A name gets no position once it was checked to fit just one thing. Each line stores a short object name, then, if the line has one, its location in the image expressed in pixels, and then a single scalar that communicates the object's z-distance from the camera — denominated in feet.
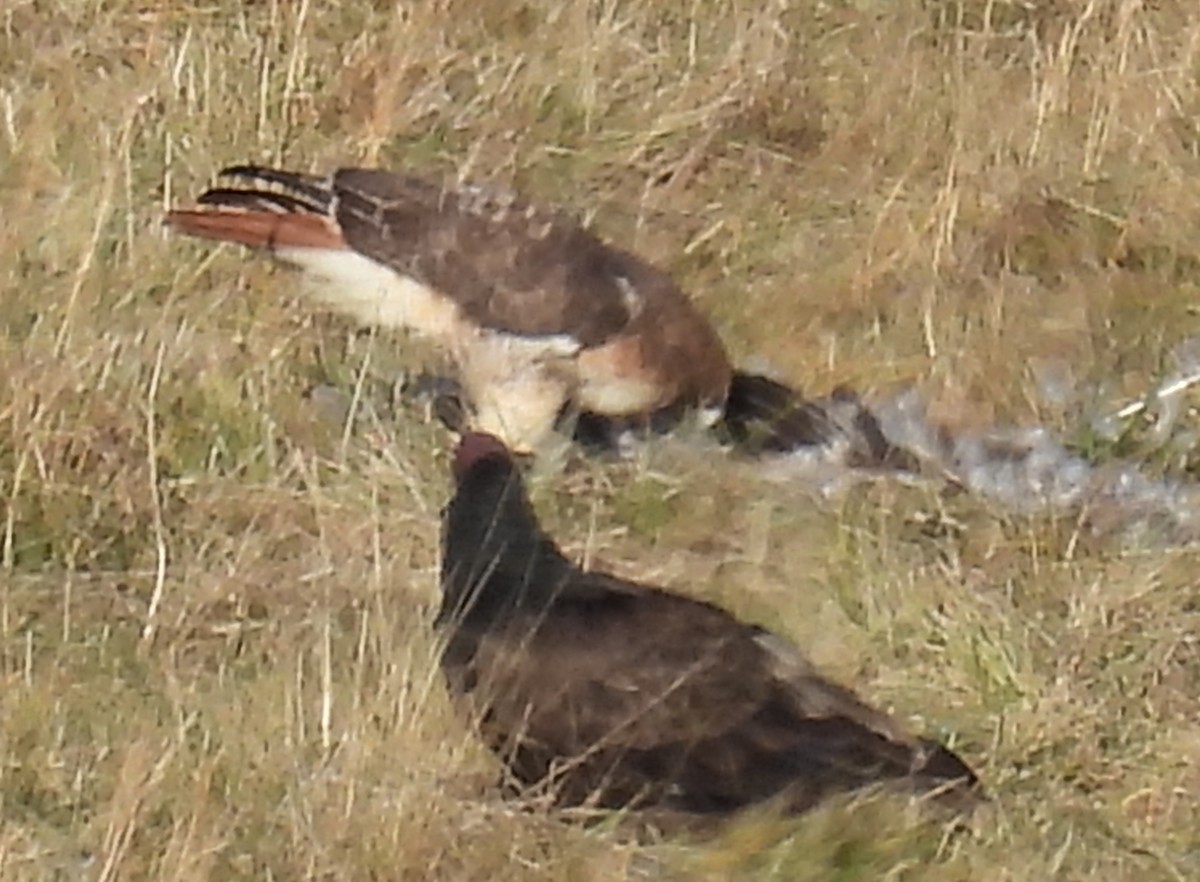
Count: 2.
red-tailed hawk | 40.29
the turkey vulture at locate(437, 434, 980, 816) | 28.68
